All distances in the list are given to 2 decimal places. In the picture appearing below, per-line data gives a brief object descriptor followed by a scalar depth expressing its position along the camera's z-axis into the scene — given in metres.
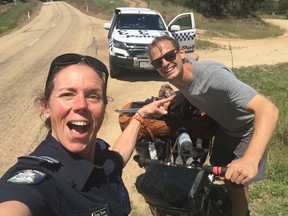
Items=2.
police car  7.01
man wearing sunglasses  1.64
